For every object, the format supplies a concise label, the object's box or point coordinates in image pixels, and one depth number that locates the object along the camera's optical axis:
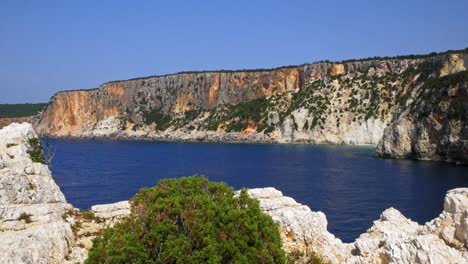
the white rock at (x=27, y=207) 17.28
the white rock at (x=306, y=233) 19.72
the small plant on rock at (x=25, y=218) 22.13
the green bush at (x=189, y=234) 14.62
